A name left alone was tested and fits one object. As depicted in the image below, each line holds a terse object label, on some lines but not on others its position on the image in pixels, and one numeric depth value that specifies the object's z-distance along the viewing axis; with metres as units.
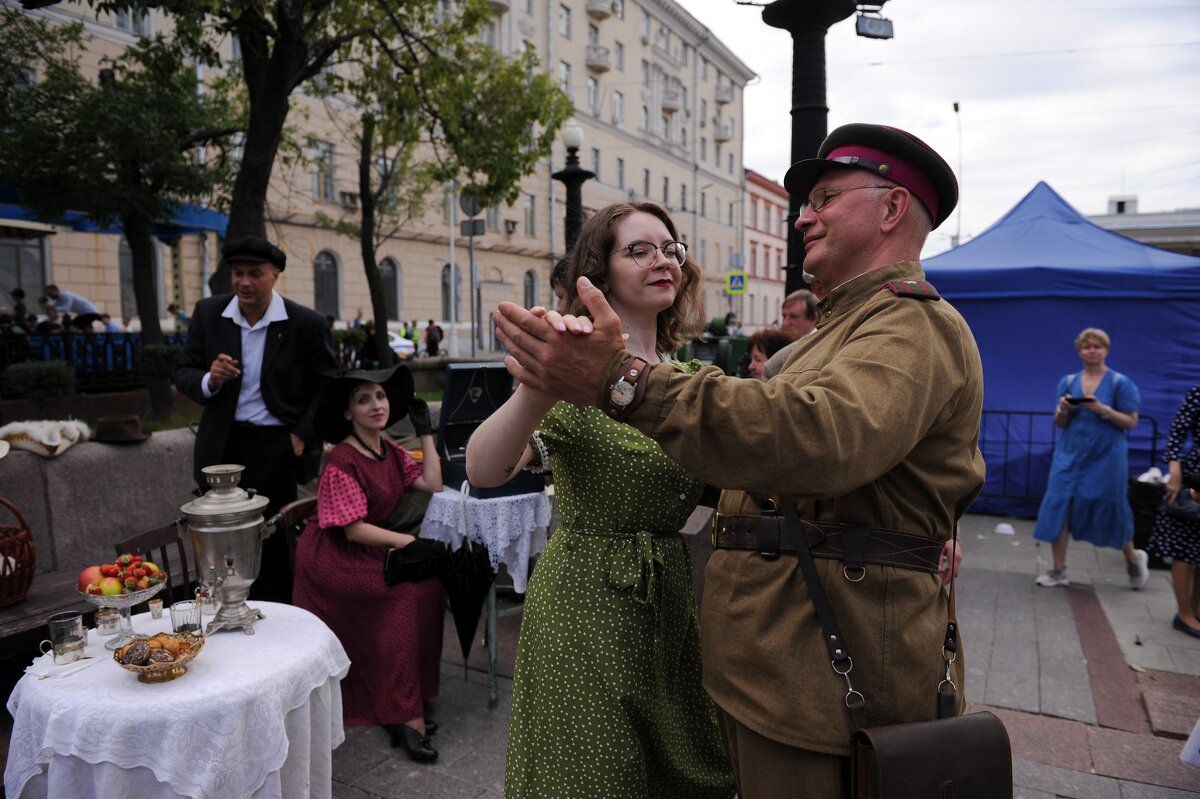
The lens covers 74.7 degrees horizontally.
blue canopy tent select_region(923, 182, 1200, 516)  7.70
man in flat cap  4.03
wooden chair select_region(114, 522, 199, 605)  3.32
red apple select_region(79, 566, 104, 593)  2.73
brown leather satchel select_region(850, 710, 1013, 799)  1.30
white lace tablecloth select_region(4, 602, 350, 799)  2.20
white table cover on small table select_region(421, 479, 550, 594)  4.07
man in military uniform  1.10
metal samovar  2.82
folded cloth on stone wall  4.41
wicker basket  3.28
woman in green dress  1.82
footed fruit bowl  2.63
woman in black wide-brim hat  3.52
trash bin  6.19
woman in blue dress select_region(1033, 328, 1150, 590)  5.92
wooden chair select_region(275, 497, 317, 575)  3.95
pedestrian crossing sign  22.17
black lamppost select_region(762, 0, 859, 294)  4.20
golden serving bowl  2.33
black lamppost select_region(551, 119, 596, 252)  8.09
